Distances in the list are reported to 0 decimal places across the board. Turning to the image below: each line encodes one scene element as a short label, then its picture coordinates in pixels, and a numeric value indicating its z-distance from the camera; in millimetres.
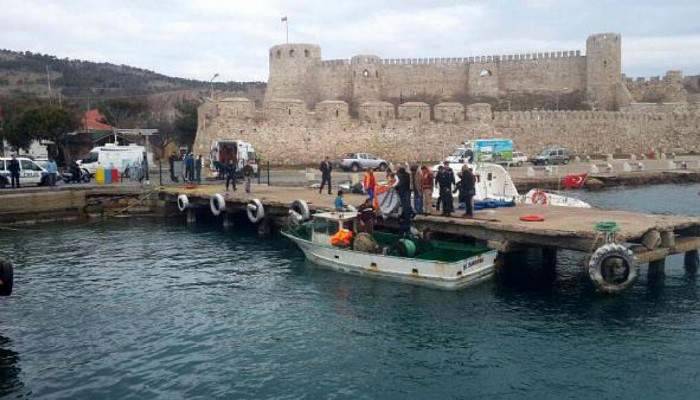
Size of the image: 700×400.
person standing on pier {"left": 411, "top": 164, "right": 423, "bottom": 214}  21000
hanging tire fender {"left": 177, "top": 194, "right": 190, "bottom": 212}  29922
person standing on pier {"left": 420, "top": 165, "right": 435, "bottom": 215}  20938
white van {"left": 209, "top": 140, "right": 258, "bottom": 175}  38688
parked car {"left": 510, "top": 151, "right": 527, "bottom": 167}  49447
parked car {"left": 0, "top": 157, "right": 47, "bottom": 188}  32781
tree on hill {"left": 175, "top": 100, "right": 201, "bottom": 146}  63781
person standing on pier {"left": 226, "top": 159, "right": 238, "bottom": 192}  31000
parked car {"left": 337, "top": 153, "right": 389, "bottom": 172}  43156
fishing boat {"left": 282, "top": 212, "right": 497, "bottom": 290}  17797
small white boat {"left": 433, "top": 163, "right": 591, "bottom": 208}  23891
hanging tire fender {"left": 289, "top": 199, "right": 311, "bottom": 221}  23547
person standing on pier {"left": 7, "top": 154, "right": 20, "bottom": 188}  31734
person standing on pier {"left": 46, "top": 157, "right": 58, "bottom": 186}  33469
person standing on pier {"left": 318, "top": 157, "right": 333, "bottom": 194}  28350
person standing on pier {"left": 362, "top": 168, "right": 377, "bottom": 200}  22469
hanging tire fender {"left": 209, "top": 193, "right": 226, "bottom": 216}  27922
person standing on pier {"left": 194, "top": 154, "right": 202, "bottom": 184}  36019
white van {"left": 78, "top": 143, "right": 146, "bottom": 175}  37959
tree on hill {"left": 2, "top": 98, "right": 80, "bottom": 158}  46438
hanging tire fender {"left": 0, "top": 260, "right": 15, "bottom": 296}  14688
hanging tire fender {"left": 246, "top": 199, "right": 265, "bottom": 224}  26281
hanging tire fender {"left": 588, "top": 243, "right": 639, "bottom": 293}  16297
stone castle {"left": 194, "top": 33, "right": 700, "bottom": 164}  48312
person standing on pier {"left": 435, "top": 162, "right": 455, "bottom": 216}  20219
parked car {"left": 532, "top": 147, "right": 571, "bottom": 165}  51781
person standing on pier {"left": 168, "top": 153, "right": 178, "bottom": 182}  36375
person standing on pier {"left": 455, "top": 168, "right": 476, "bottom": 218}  20062
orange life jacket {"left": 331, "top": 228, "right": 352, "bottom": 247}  19969
